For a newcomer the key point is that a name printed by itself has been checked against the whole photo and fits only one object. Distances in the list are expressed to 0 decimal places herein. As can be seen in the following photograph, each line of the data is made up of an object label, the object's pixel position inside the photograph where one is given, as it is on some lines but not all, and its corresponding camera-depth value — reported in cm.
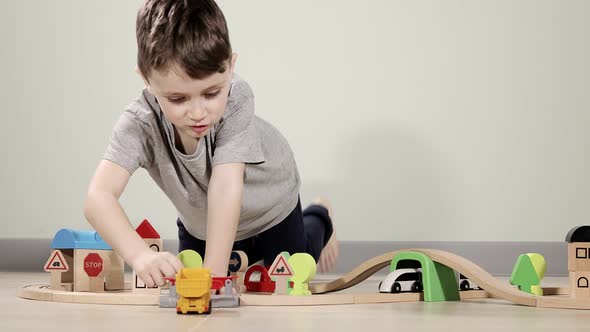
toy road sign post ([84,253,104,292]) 130
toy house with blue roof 129
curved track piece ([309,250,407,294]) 124
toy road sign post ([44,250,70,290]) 128
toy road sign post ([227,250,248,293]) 131
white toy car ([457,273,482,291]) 128
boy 109
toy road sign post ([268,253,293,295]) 114
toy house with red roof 124
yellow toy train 90
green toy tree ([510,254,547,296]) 121
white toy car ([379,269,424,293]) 120
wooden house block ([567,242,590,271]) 109
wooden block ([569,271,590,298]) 110
